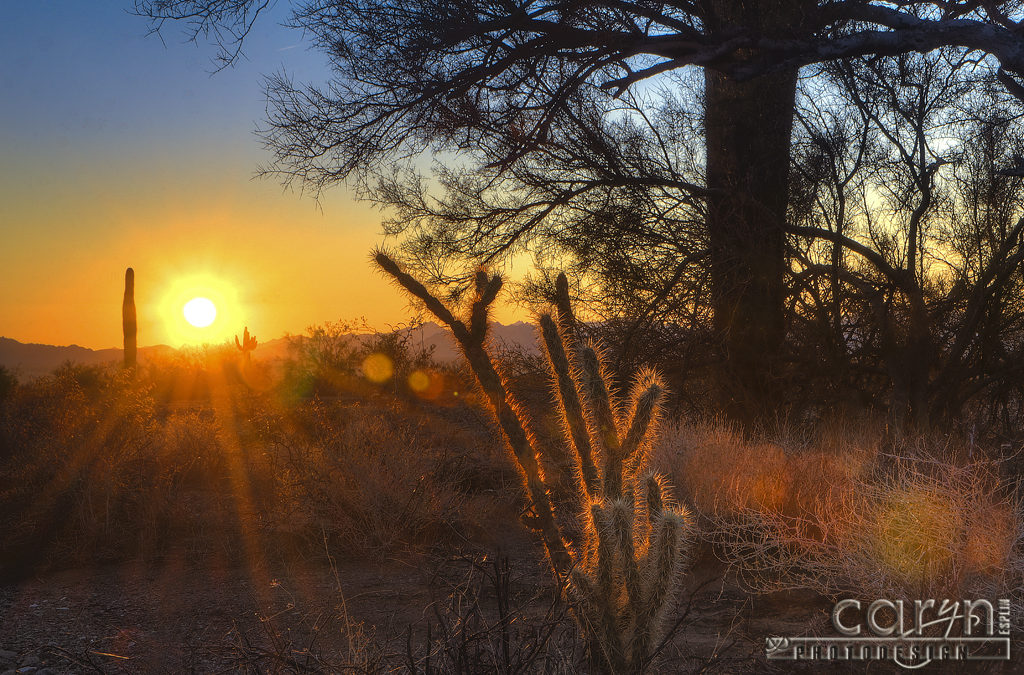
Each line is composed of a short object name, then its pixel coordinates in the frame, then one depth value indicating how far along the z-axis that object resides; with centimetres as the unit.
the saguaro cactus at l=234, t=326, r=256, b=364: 2342
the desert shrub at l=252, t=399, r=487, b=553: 579
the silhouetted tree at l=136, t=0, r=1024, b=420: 698
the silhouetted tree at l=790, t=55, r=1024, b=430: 832
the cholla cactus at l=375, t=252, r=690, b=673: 292
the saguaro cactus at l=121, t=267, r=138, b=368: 2070
